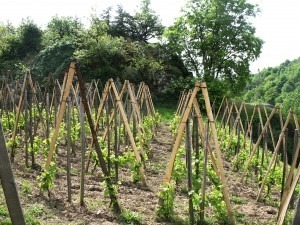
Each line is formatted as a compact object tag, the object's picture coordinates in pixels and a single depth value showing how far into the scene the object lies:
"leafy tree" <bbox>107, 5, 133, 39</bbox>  27.64
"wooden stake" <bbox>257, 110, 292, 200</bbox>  6.44
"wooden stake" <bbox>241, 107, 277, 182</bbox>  7.69
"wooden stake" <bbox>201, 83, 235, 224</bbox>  5.29
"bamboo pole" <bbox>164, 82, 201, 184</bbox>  5.17
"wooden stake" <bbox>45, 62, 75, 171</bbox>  5.03
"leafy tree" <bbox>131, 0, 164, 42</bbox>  28.03
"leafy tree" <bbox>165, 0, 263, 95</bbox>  25.55
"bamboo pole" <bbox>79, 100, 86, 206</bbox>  5.41
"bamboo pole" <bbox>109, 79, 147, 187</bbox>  6.74
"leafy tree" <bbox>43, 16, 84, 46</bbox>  27.53
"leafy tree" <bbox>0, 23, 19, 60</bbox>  29.72
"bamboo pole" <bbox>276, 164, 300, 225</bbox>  3.87
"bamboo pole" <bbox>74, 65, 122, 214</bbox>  5.15
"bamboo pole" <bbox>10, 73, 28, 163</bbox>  7.23
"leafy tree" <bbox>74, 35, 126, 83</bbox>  23.55
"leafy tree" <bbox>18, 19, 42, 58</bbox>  29.81
